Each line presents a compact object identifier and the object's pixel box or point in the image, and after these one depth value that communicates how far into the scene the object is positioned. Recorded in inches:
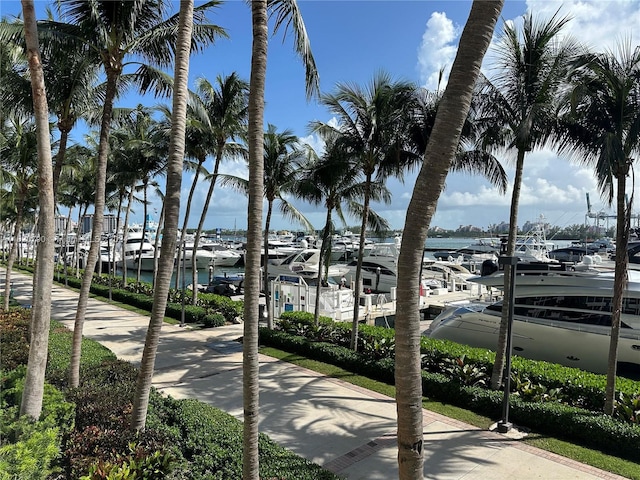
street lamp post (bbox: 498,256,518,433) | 294.0
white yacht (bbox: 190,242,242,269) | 2204.7
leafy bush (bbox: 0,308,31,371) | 334.6
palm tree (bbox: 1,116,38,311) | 565.9
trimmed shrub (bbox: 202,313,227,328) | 652.1
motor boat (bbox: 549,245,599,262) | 1674.5
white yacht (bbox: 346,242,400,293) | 1130.0
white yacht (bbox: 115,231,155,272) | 2074.1
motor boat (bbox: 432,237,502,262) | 2664.9
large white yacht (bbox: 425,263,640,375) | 393.7
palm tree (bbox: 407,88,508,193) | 434.0
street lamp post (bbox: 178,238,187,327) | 655.2
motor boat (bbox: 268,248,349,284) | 1216.7
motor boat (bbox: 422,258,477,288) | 1112.8
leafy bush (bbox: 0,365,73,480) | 165.3
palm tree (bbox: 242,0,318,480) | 157.0
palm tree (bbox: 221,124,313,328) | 558.9
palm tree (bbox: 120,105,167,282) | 750.4
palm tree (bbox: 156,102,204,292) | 618.5
